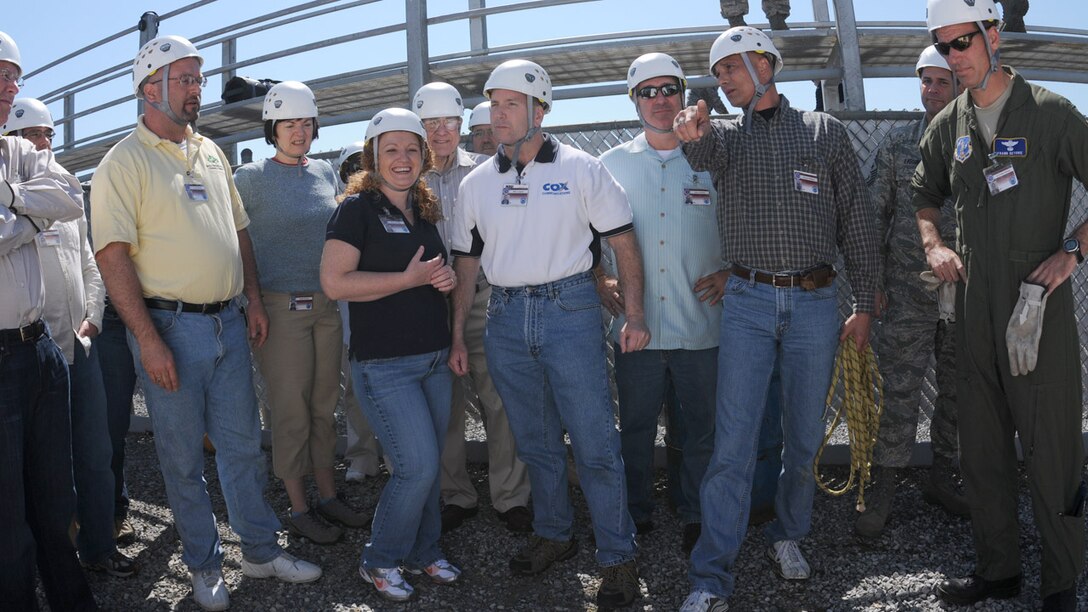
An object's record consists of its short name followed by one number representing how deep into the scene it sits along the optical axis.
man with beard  3.93
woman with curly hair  4.02
